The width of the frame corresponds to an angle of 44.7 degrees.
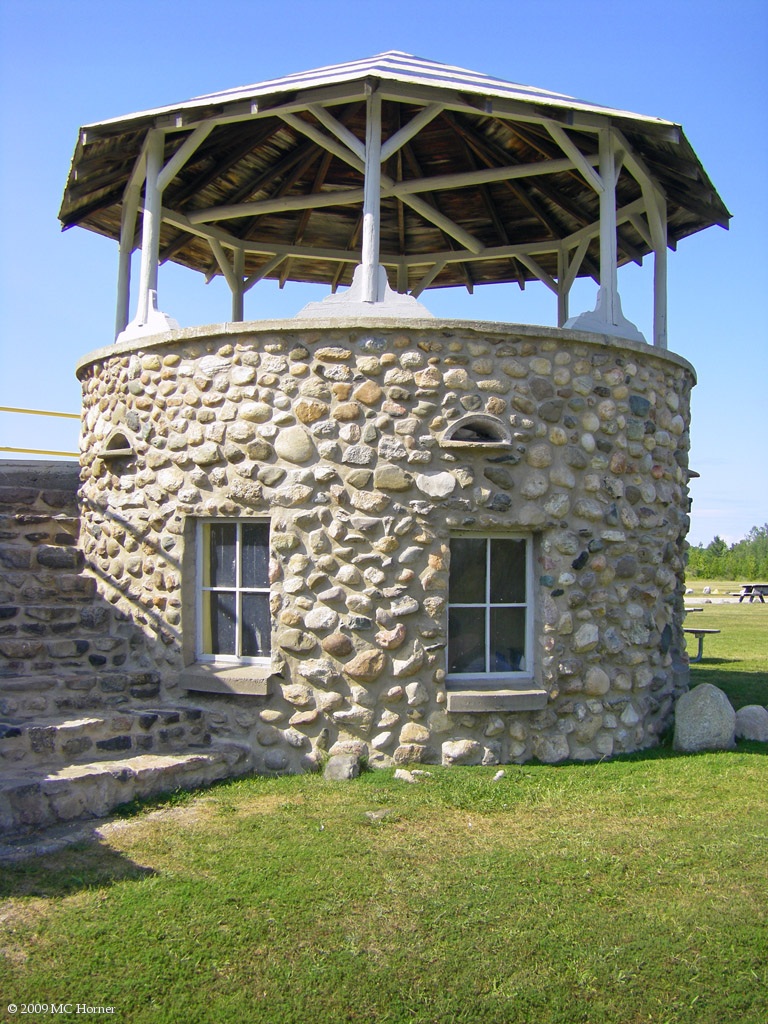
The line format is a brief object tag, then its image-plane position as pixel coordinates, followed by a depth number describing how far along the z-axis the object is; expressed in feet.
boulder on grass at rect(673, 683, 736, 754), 27.63
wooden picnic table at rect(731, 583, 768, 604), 103.55
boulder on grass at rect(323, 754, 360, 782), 23.39
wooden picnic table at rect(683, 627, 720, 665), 48.77
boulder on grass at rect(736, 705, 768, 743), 29.30
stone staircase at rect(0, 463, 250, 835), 20.63
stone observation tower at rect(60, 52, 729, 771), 24.58
